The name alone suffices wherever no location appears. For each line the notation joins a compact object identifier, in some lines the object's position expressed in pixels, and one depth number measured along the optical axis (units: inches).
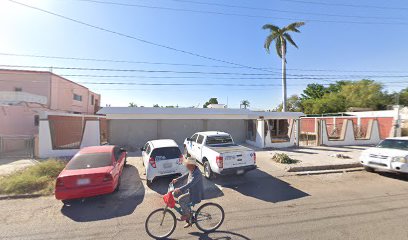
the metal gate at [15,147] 492.4
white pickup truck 295.0
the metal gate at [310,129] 647.8
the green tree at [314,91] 1910.4
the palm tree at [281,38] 983.6
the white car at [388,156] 314.5
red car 221.8
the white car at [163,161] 287.1
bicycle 166.4
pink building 621.3
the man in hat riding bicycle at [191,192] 169.8
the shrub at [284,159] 426.6
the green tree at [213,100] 2696.4
